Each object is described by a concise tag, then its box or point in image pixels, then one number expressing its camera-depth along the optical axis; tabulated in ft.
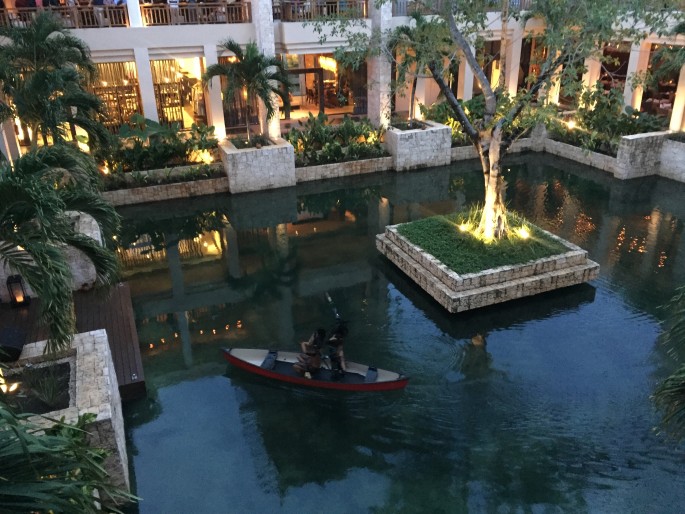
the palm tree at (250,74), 53.42
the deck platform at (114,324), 27.91
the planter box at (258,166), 55.57
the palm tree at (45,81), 39.22
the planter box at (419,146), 61.82
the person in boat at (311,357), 27.86
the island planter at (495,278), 34.99
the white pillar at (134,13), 55.67
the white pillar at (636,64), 66.59
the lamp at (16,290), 32.91
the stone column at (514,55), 72.23
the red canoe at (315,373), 27.55
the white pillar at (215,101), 59.41
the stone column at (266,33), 56.95
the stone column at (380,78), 62.49
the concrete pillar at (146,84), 57.00
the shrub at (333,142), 61.00
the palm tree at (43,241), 19.25
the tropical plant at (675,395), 16.01
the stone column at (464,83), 73.00
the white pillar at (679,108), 59.62
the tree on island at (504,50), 31.42
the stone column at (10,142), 53.31
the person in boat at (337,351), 27.89
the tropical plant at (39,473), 10.44
